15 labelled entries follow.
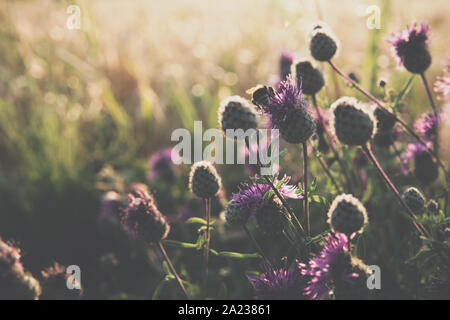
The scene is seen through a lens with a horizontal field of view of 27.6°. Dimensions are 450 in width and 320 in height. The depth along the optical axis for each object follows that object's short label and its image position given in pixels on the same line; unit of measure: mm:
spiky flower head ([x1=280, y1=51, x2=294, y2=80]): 632
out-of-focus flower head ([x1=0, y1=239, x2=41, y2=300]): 478
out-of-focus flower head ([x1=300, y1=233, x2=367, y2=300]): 465
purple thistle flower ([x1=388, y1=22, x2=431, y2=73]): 541
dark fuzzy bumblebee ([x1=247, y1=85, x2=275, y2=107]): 487
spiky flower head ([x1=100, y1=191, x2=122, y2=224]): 699
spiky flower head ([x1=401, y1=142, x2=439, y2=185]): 572
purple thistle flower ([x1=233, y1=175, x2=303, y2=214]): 518
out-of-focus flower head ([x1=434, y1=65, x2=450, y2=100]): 522
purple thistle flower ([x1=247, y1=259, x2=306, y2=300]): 482
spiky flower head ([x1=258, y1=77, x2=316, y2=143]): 485
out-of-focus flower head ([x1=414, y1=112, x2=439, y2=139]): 558
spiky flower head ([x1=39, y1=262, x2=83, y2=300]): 563
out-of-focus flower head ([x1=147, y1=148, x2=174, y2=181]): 766
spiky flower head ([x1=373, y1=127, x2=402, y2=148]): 565
